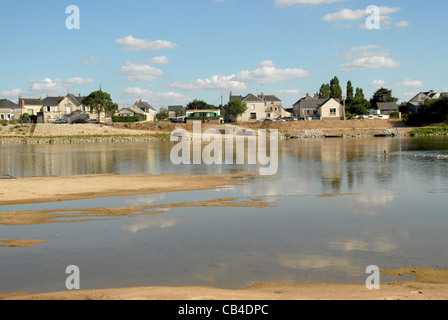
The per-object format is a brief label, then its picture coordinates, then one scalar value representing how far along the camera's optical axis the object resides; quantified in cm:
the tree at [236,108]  11350
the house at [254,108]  11900
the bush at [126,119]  10756
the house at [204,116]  10744
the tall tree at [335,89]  14825
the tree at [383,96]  13675
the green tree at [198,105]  15456
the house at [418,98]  12220
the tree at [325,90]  14838
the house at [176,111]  17802
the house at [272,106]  12194
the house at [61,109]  11588
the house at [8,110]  12406
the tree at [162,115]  16012
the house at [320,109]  11356
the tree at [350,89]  14475
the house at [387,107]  12706
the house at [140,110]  12612
